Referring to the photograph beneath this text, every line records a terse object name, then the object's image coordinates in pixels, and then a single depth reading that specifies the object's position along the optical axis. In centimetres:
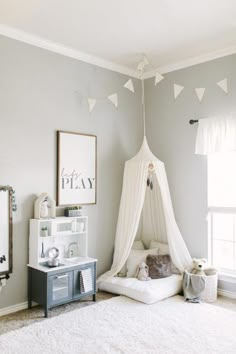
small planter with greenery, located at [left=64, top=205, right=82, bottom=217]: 383
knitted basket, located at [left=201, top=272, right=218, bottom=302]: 373
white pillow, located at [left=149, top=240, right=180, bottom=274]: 412
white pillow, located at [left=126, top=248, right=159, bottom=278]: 408
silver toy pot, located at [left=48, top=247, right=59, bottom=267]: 350
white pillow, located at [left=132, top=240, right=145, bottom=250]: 450
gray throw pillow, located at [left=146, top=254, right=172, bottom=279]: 395
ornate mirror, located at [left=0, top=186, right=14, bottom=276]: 335
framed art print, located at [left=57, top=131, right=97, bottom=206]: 387
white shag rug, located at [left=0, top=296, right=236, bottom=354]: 266
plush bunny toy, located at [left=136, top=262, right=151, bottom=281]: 390
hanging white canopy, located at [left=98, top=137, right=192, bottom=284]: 409
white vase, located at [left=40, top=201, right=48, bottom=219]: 356
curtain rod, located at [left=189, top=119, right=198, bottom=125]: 417
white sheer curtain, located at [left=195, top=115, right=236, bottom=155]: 381
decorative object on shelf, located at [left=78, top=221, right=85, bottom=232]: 391
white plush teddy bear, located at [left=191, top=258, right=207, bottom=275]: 381
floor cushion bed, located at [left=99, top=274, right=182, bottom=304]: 361
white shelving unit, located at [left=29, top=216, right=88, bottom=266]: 350
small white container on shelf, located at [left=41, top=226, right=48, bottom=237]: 356
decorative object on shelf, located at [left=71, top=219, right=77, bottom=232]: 383
